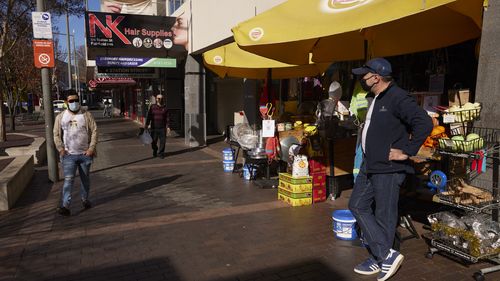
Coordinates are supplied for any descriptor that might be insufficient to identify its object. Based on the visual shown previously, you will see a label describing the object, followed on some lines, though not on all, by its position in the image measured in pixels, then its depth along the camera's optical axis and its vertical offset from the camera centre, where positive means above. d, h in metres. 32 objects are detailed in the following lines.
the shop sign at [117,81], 29.24 +0.69
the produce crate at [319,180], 6.14 -1.37
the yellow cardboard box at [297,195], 5.98 -1.55
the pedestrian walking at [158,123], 11.33 -0.93
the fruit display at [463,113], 3.75 -0.19
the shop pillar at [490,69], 3.60 +0.22
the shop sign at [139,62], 12.93 +0.93
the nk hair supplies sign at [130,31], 12.09 +1.85
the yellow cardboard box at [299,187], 5.97 -1.44
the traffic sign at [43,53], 7.86 +0.72
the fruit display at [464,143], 3.56 -0.46
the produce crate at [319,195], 6.17 -1.60
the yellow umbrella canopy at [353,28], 3.82 +0.77
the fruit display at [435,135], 4.63 -0.50
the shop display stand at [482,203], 3.52 -0.98
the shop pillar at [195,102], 13.63 -0.38
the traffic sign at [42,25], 7.79 +1.27
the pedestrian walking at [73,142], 5.74 -0.75
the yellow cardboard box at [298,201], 6.00 -1.66
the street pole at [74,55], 49.44 +4.56
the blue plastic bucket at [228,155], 8.87 -1.42
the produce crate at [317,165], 6.12 -1.13
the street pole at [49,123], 8.00 -0.67
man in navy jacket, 3.28 -0.51
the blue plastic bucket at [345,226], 4.55 -1.54
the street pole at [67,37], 37.81 +5.14
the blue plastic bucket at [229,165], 8.90 -1.64
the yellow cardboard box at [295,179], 5.94 -1.31
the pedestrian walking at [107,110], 37.97 -1.86
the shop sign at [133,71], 14.46 +0.75
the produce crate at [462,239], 3.55 -1.36
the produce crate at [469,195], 3.57 -0.94
